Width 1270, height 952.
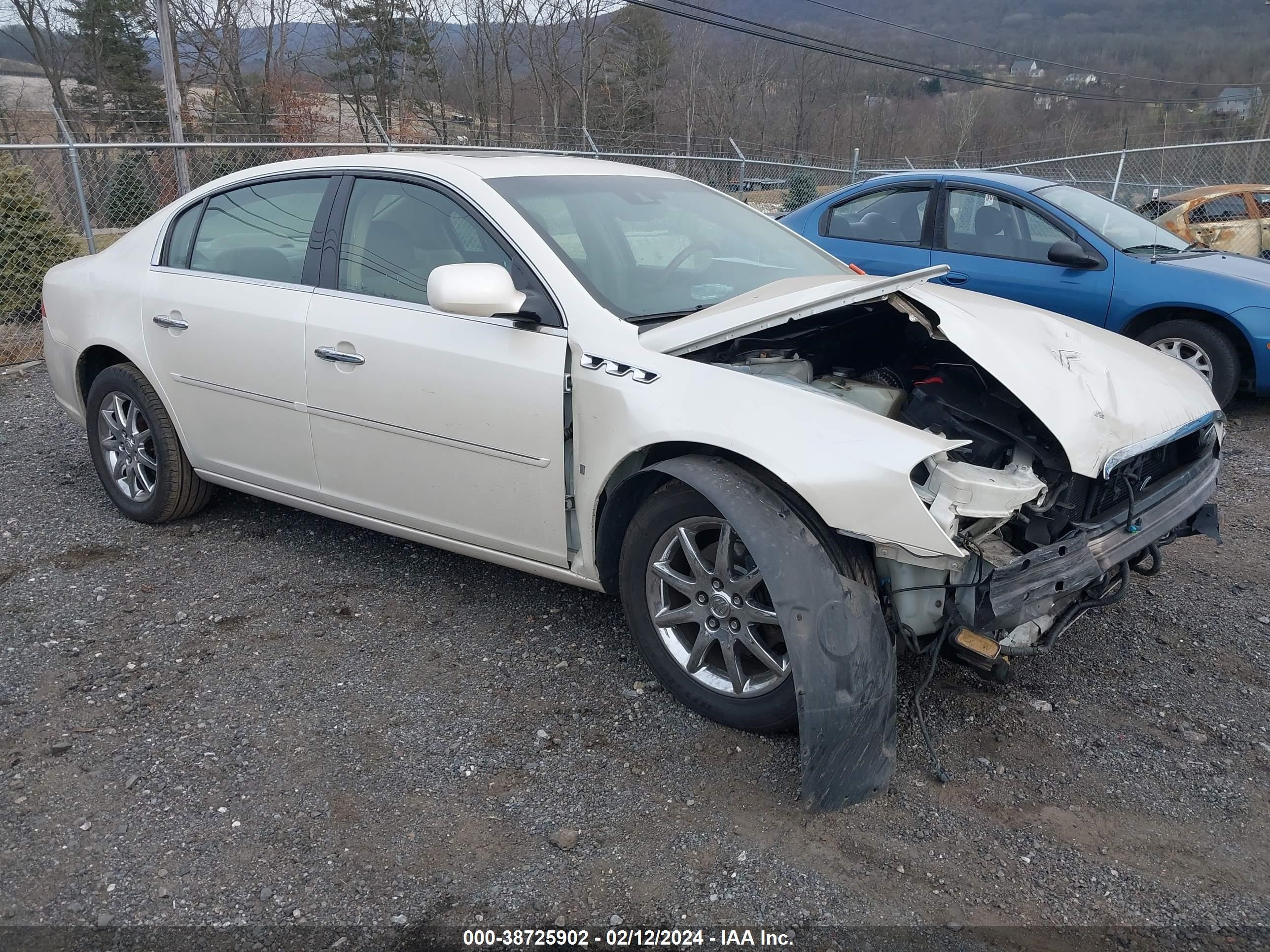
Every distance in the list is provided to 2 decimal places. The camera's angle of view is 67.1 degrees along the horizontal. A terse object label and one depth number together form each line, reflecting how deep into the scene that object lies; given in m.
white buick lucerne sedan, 2.65
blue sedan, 6.26
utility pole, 9.65
